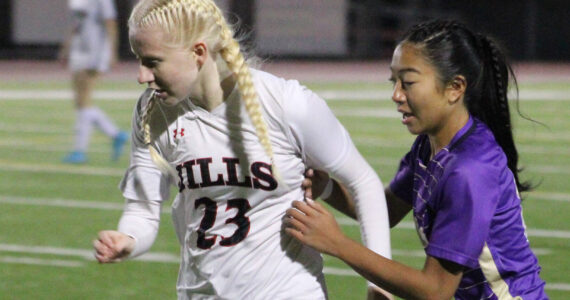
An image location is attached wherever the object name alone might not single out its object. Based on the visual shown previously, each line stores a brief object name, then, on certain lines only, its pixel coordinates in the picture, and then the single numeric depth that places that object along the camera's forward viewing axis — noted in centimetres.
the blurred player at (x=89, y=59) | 2478
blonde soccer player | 721
